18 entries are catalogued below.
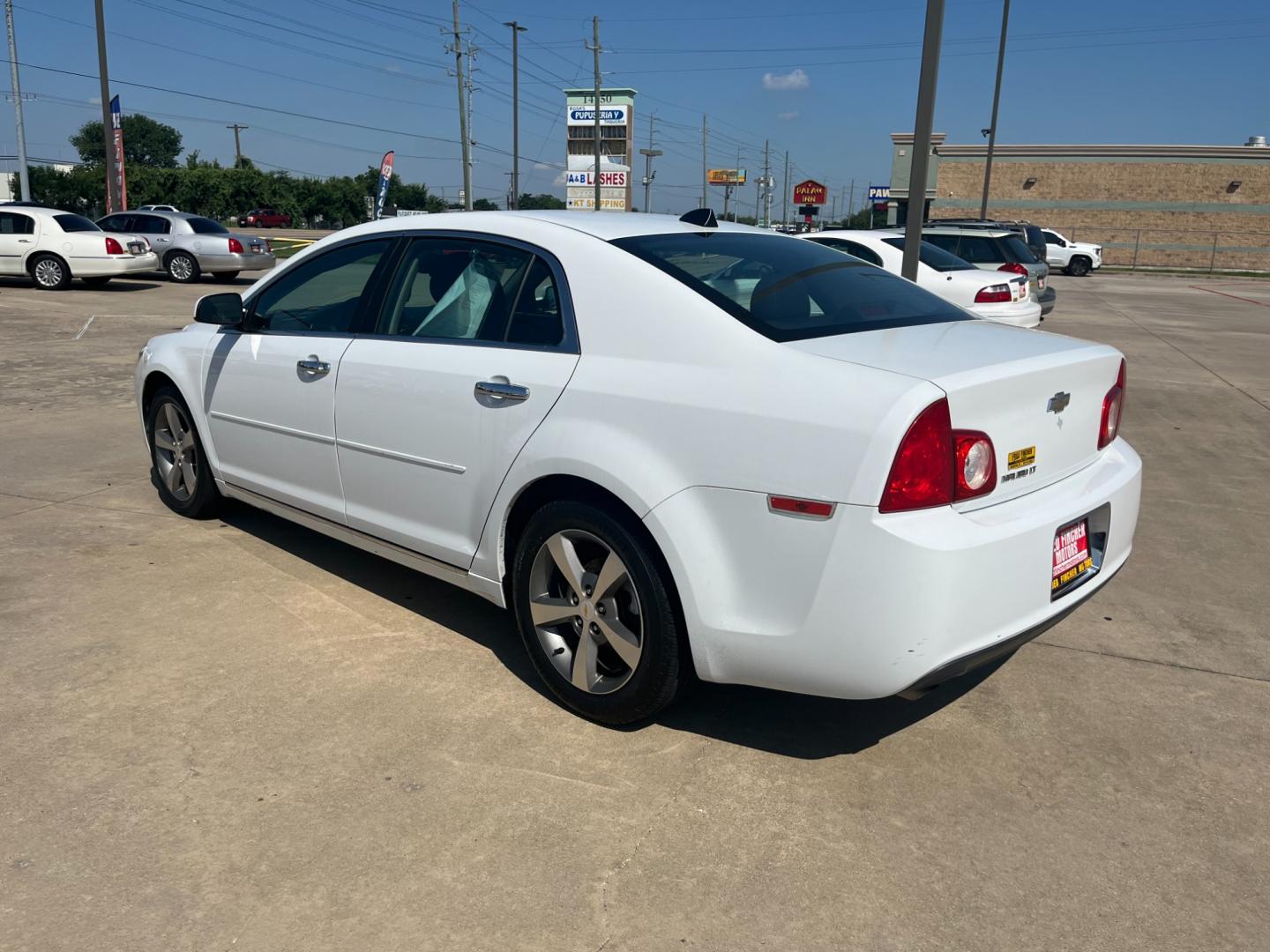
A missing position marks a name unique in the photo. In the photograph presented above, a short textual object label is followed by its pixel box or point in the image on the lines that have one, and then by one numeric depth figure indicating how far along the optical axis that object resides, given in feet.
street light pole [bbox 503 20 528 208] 165.17
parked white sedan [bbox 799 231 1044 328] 36.70
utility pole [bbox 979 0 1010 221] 110.63
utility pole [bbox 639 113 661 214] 266.36
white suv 116.67
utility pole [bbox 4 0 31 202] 112.06
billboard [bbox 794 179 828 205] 292.81
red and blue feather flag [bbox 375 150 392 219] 95.14
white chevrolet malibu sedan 8.77
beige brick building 161.38
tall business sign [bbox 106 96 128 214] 83.66
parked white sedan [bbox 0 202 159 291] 59.82
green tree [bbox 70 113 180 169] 374.02
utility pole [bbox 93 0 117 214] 81.59
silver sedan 68.33
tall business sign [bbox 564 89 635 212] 300.40
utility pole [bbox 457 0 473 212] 148.46
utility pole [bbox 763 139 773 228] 355.36
